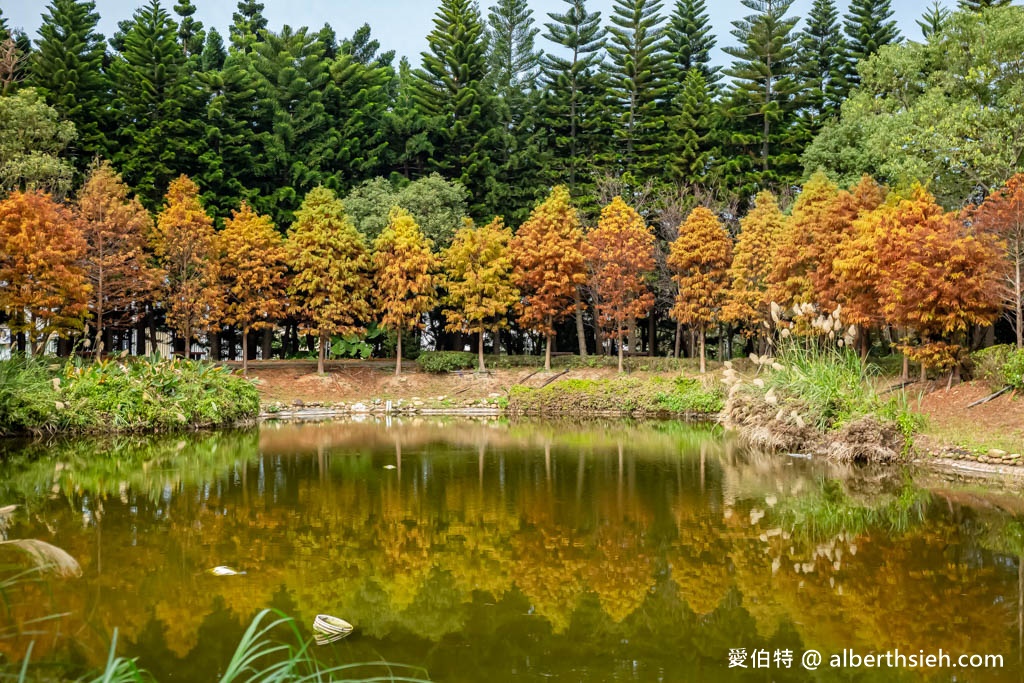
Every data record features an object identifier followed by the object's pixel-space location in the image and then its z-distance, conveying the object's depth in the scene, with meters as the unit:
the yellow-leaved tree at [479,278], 27.83
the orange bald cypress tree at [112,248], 23.70
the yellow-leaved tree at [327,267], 27.25
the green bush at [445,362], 28.50
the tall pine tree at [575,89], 35.62
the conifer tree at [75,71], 28.97
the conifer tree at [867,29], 33.41
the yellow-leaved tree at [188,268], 26.09
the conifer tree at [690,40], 36.78
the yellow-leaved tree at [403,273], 27.56
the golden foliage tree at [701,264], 27.02
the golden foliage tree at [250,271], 27.03
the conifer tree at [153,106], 30.33
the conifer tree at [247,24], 38.28
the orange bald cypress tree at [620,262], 27.53
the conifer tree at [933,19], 29.17
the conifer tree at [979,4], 26.59
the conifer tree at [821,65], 34.12
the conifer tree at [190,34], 34.64
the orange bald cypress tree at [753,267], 25.20
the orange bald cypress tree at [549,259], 27.92
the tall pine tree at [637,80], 35.34
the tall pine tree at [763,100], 33.66
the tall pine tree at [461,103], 34.25
